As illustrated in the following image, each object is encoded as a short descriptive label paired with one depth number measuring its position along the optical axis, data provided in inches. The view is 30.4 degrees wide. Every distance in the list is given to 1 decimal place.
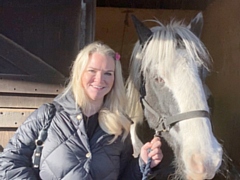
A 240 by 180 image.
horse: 62.0
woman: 61.9
